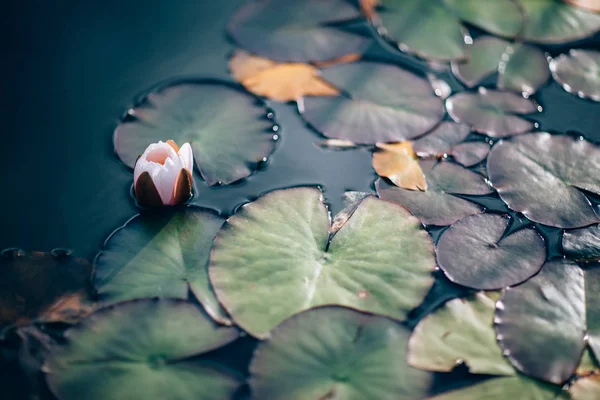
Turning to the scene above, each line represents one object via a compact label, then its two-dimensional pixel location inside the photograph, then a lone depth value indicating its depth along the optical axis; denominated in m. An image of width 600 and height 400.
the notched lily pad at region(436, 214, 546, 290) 1.30
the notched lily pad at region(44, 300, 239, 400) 1.23
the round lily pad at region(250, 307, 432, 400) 1.23
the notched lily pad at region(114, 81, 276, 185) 1.39
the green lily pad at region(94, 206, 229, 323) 1.28
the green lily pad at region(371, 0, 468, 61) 1.52
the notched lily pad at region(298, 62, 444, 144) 1.43
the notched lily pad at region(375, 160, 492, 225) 1.35
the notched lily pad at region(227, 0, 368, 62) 1.51
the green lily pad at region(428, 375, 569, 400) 1.23
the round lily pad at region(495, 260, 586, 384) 1.25
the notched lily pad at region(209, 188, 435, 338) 1.28
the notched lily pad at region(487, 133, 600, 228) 1.35
